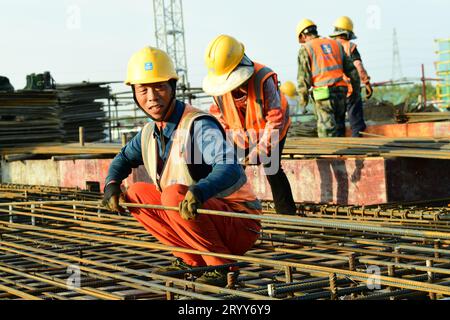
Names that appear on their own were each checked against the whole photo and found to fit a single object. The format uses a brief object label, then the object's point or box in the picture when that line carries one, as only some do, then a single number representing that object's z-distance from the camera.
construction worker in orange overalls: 4.83
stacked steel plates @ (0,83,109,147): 15.27
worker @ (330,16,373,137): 11.34
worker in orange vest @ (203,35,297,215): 7.25
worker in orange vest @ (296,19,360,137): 9.73
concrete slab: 7.87
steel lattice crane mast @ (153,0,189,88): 53.12
